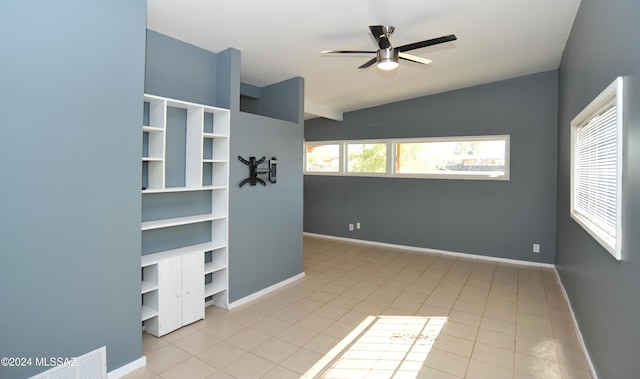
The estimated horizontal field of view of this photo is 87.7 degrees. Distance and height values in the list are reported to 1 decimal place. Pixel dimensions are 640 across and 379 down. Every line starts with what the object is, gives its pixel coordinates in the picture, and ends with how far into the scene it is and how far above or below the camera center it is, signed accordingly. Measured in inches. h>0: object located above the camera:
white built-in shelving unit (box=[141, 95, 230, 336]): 110.9 -14.1
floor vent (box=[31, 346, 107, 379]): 77.8 -45.1
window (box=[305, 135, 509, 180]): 212.4 +21.5
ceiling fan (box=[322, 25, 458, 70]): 100.4 +44.3
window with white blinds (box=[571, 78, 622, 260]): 71.6 +6.0
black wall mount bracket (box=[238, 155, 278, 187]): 142.8 +6.6
